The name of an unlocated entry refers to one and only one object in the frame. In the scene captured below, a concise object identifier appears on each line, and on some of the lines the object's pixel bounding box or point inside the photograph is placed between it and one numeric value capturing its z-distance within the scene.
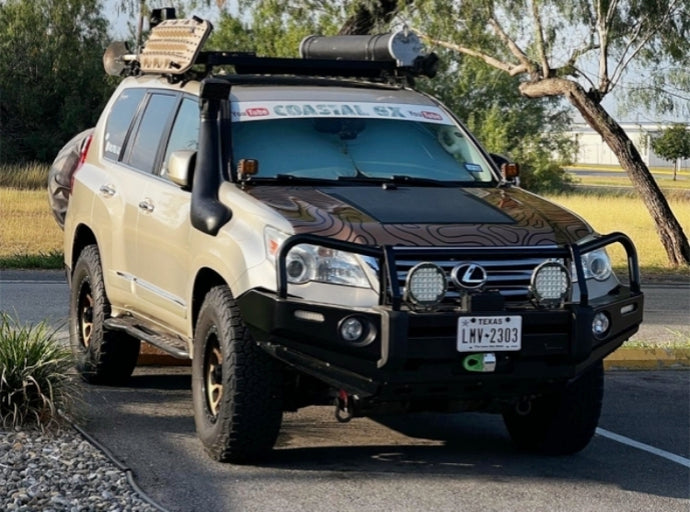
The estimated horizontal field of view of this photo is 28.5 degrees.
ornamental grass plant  7.07
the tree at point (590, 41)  21.73
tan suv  6.11
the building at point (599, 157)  114.96
